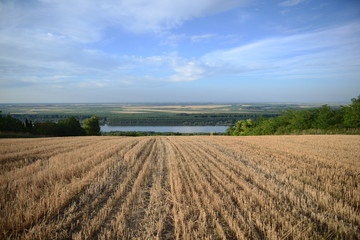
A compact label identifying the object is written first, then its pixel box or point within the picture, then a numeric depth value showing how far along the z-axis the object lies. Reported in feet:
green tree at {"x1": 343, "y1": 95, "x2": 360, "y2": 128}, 117.19
